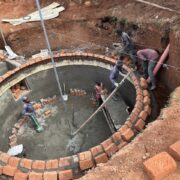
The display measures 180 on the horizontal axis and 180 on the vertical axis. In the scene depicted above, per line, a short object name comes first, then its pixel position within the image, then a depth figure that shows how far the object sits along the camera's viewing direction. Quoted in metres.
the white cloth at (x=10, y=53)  9.87
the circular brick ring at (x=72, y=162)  5.42
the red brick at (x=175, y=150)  4.20
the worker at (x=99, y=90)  8.59
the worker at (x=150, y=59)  7.47
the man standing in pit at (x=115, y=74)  7.88
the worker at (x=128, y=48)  8.16
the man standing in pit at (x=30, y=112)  8.19
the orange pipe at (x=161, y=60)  7.20
